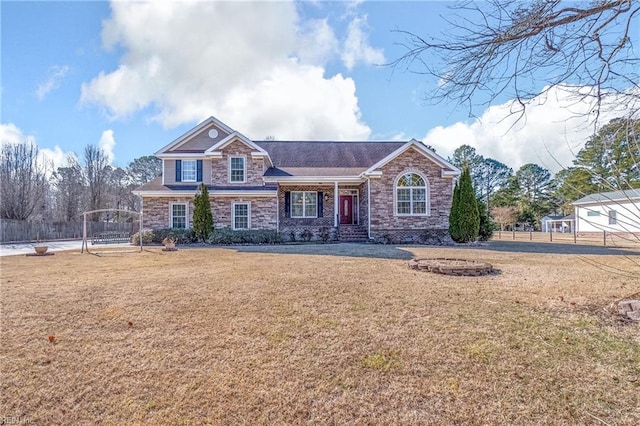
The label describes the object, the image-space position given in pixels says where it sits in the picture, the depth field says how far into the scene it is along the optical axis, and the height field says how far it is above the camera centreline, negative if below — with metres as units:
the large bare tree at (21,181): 27.73 +3.79
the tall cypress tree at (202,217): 17.62 +0.23
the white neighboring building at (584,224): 29.11 -0.37
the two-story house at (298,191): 17.75 +1.75
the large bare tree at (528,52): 3.62 +2.05
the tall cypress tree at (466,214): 16.31 +0.27
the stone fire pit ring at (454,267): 7.48 -1.16
